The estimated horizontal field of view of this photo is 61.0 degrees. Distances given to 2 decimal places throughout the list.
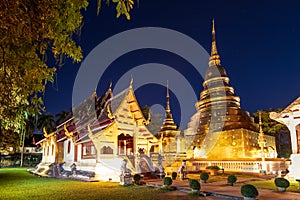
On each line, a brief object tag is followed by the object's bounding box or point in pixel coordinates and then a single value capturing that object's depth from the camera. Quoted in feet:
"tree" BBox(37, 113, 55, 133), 154.21
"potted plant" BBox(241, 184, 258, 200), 24.48
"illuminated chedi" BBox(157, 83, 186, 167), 88.58
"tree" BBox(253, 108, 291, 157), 99.70
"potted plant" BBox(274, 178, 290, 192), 30.35
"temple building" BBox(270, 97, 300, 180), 39.68
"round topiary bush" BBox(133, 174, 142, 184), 41.45
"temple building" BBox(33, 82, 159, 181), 48.19
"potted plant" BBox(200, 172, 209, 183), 40.88
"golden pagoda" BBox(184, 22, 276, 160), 73.26
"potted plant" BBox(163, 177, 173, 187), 34.94
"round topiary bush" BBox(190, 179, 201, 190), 30.62
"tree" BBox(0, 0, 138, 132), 10.86
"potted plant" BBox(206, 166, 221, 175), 56.75
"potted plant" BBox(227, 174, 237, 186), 37.42
